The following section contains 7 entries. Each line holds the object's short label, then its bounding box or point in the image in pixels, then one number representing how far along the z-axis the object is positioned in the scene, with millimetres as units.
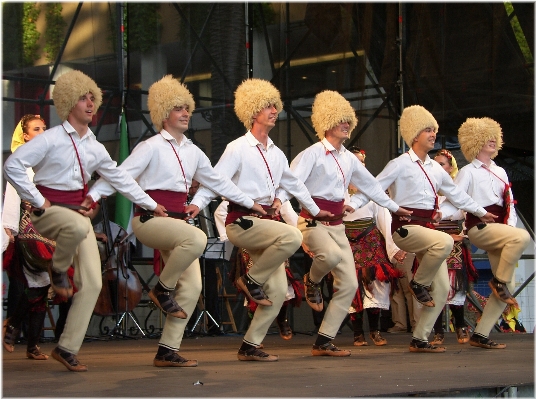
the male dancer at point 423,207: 13312
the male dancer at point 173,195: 10749
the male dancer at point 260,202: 11596
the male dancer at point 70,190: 10012
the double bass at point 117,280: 16547
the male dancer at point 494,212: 14020
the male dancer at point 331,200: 12730
